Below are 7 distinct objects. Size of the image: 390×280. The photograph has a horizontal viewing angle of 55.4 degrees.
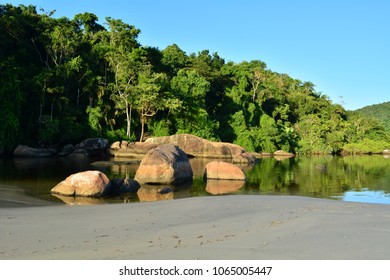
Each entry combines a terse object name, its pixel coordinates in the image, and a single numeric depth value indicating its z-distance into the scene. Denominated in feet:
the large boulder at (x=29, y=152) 109.40
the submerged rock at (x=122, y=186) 47.10
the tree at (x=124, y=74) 141.79
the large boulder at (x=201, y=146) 130.93
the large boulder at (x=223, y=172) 66.08
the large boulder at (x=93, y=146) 125.18
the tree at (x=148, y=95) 137.69
